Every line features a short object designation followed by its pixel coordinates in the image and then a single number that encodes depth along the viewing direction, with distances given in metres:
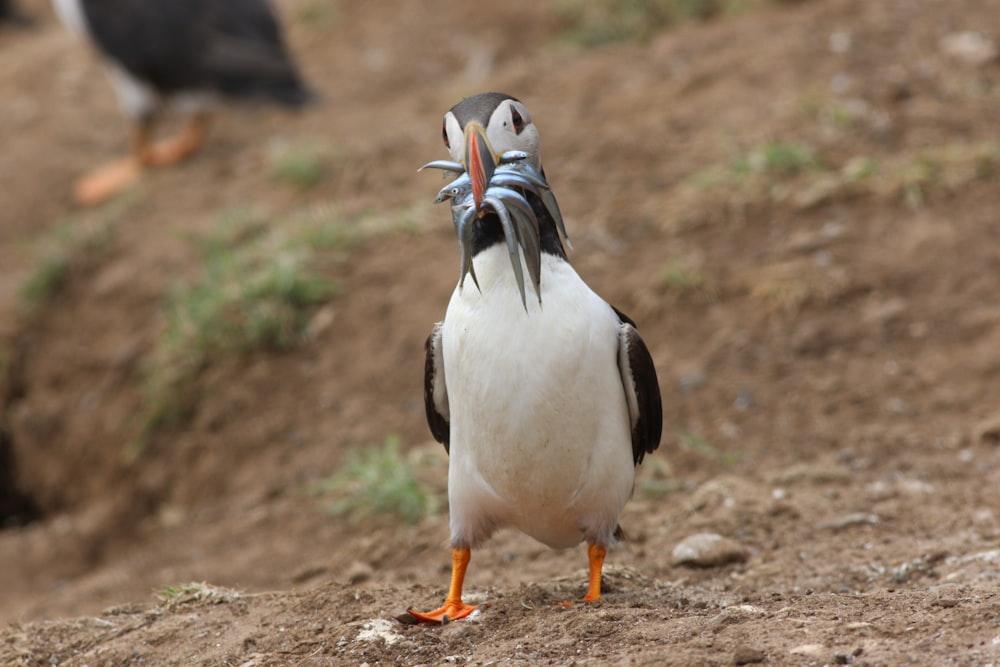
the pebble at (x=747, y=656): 5.90
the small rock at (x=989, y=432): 10.51
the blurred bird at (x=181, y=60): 19.39
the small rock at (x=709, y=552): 9.03
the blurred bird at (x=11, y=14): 30.12
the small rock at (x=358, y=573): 9.55
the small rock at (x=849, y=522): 9.43
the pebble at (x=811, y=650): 5.90
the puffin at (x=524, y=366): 6.92
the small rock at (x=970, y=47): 15.65
